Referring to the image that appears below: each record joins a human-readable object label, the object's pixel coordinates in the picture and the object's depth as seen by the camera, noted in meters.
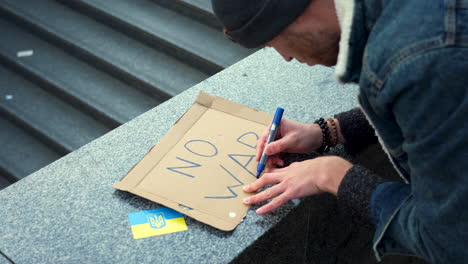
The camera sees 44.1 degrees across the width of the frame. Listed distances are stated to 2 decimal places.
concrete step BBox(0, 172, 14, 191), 3.65
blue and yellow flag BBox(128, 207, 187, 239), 1.57
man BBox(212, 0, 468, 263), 1.04
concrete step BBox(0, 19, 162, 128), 3.52
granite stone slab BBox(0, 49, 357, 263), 1.52
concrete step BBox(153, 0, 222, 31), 3.50
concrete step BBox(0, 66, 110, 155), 3.58
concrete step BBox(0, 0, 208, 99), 3.44
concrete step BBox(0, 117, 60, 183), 3.61
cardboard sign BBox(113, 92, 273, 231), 1.63
